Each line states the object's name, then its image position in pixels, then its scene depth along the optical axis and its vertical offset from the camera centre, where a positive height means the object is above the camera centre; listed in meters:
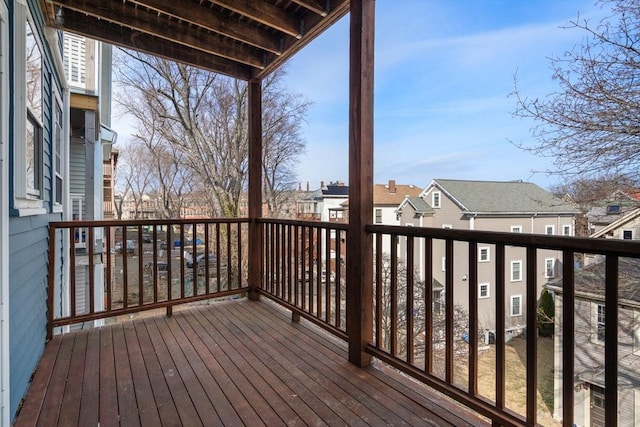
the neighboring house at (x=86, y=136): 5.46 +1.38
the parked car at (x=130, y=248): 7.97 -0.90
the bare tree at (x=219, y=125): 8.42 +2.14
